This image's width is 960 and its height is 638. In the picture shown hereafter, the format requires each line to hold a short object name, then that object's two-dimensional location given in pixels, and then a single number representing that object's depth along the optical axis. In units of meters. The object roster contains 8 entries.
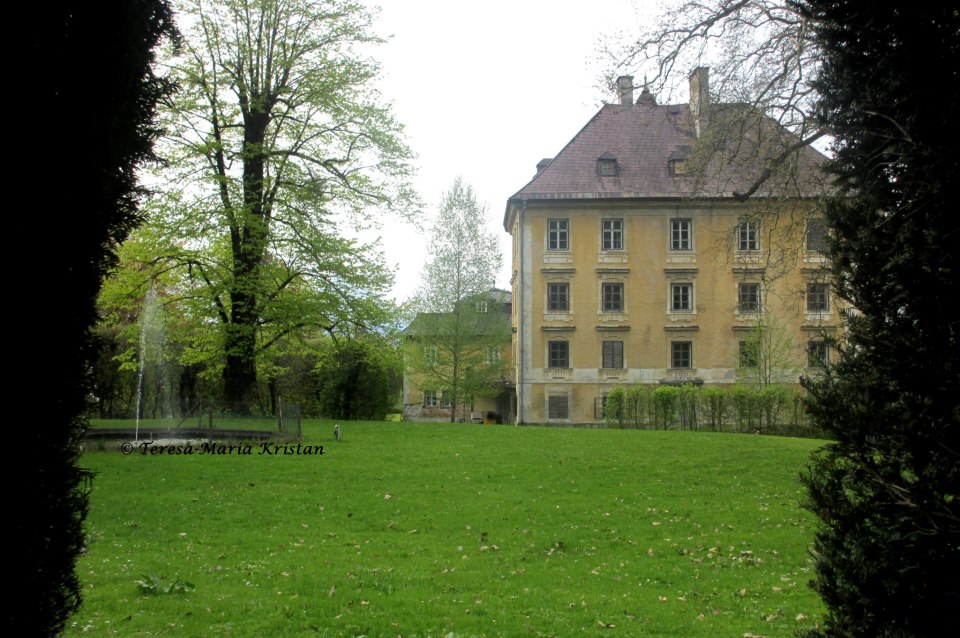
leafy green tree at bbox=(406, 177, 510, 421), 45.44
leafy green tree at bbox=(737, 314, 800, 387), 38.53
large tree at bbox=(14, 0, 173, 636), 3.88
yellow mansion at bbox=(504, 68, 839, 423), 44.03
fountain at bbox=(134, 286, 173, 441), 25.12
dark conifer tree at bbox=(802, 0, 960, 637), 3.90
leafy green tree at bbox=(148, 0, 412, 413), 23.89
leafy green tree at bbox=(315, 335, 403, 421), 33.09
